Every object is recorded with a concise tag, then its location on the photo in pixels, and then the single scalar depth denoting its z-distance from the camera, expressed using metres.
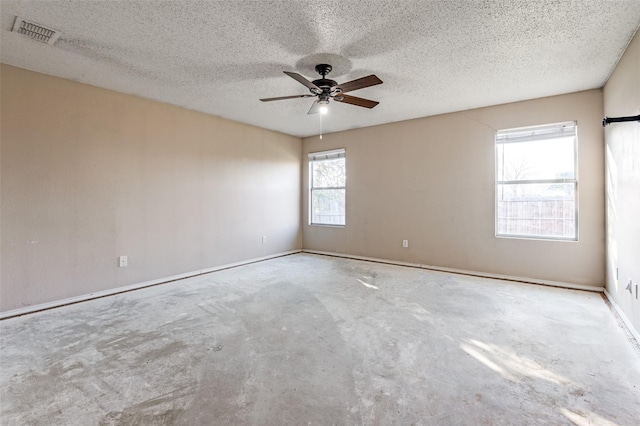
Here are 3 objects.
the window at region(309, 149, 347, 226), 5.93
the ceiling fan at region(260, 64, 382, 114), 2.65
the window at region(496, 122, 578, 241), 3.83
